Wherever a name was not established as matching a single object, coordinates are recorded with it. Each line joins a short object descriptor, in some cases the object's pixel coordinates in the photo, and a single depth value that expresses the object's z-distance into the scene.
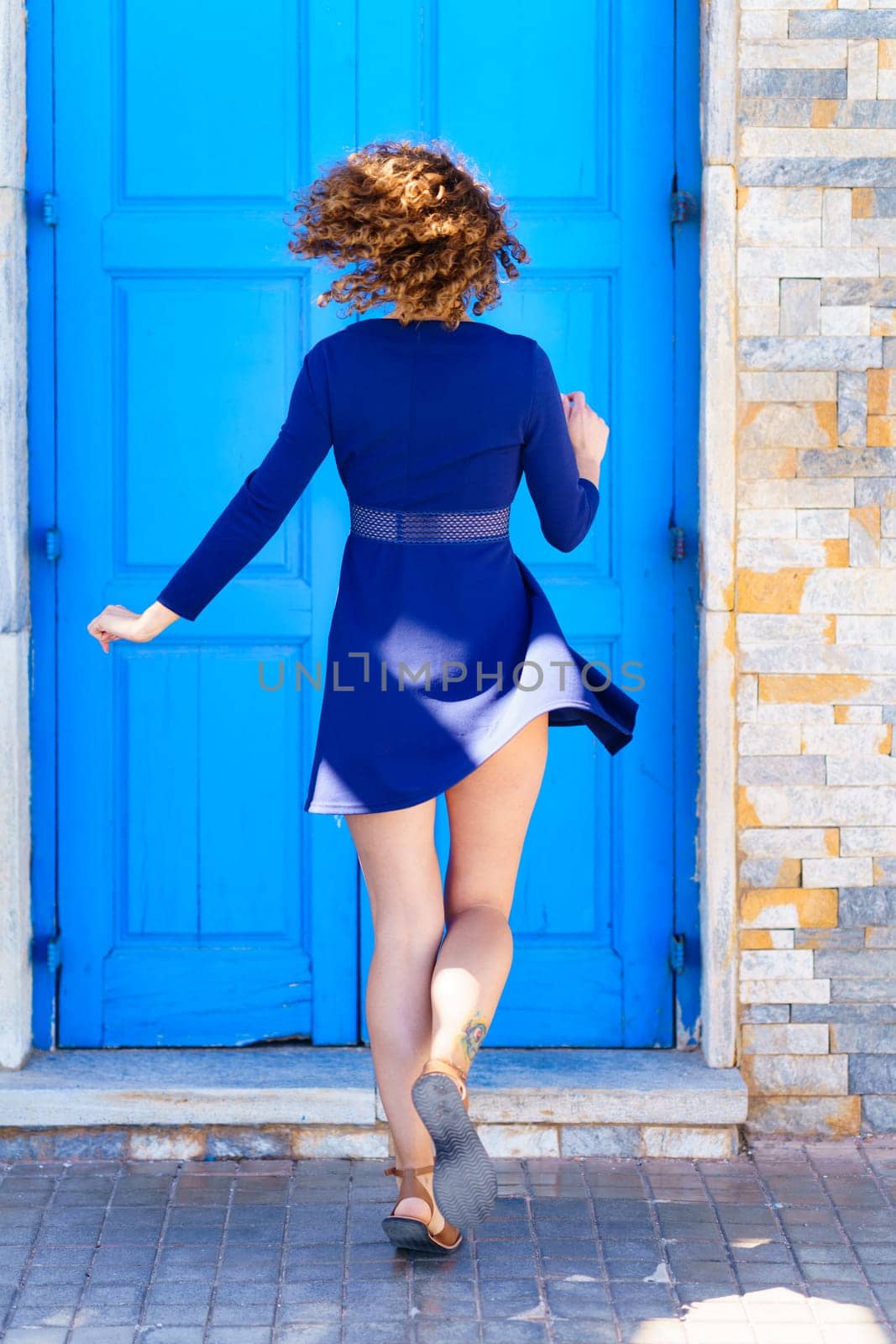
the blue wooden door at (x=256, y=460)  7.03
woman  4.91
